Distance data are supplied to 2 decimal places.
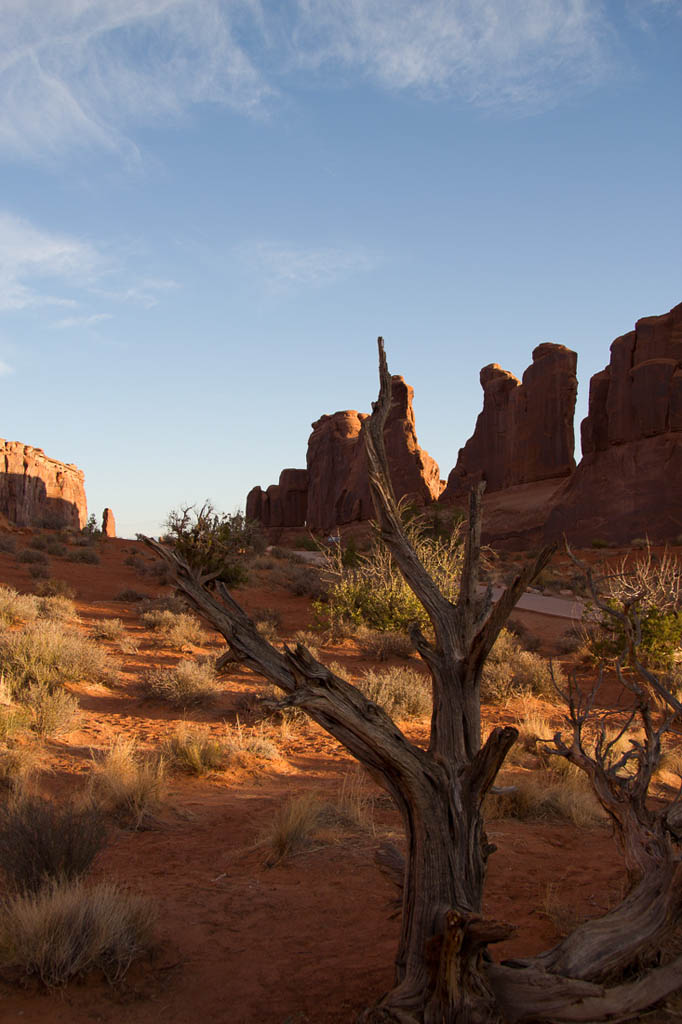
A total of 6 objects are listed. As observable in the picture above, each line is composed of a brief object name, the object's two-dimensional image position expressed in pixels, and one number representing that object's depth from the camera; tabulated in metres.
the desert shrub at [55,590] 17.02
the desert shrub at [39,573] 19.80
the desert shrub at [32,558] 22.67
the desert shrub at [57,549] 26.78
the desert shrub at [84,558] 25.86
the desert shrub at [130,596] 17.91
